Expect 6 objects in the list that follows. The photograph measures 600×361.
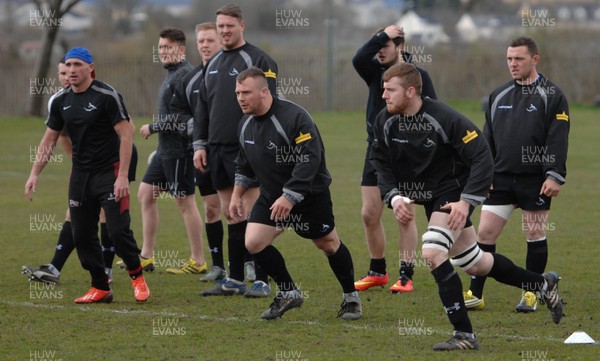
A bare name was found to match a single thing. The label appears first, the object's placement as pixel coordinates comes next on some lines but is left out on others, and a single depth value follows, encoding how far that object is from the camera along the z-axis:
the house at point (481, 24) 136.25
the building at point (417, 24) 160.97
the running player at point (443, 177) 14.54
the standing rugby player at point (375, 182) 18.70
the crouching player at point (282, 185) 16.12
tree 63.50
